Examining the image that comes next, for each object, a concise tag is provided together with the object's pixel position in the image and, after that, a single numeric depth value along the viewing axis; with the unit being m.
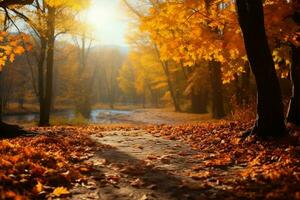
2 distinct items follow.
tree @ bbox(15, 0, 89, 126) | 19.08
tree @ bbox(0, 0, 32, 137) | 10.82
